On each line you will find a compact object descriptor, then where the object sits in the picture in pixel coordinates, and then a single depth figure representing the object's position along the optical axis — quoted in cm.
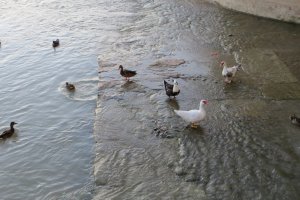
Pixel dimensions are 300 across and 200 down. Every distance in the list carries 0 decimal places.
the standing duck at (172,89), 1074
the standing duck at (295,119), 939
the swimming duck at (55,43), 1505
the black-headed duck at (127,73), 1195
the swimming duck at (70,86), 1206
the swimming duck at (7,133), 1001
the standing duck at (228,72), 1159
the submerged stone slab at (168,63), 1316
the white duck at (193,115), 938
